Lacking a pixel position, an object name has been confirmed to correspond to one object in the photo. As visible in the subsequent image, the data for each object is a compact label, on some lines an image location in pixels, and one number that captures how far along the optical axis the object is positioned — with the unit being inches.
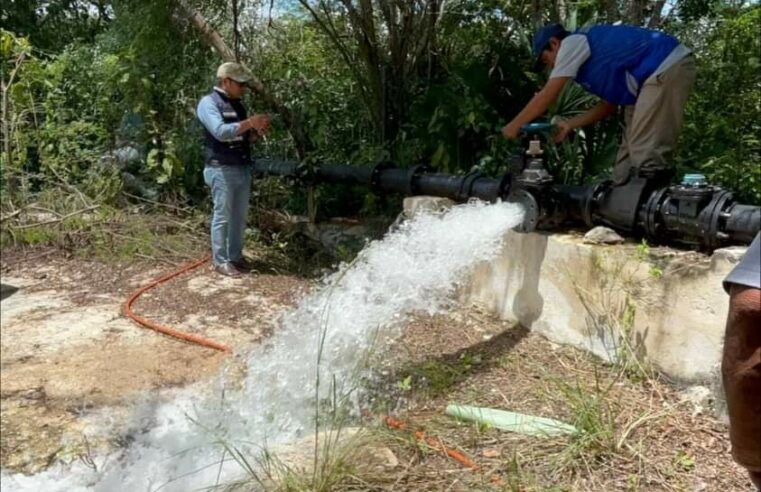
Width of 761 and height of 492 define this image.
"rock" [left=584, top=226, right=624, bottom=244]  130.3
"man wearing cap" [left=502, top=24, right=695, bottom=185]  139.1
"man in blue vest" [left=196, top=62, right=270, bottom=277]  168.6
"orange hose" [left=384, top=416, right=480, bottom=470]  96.4
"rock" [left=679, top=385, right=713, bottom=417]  110.0
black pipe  112.8
